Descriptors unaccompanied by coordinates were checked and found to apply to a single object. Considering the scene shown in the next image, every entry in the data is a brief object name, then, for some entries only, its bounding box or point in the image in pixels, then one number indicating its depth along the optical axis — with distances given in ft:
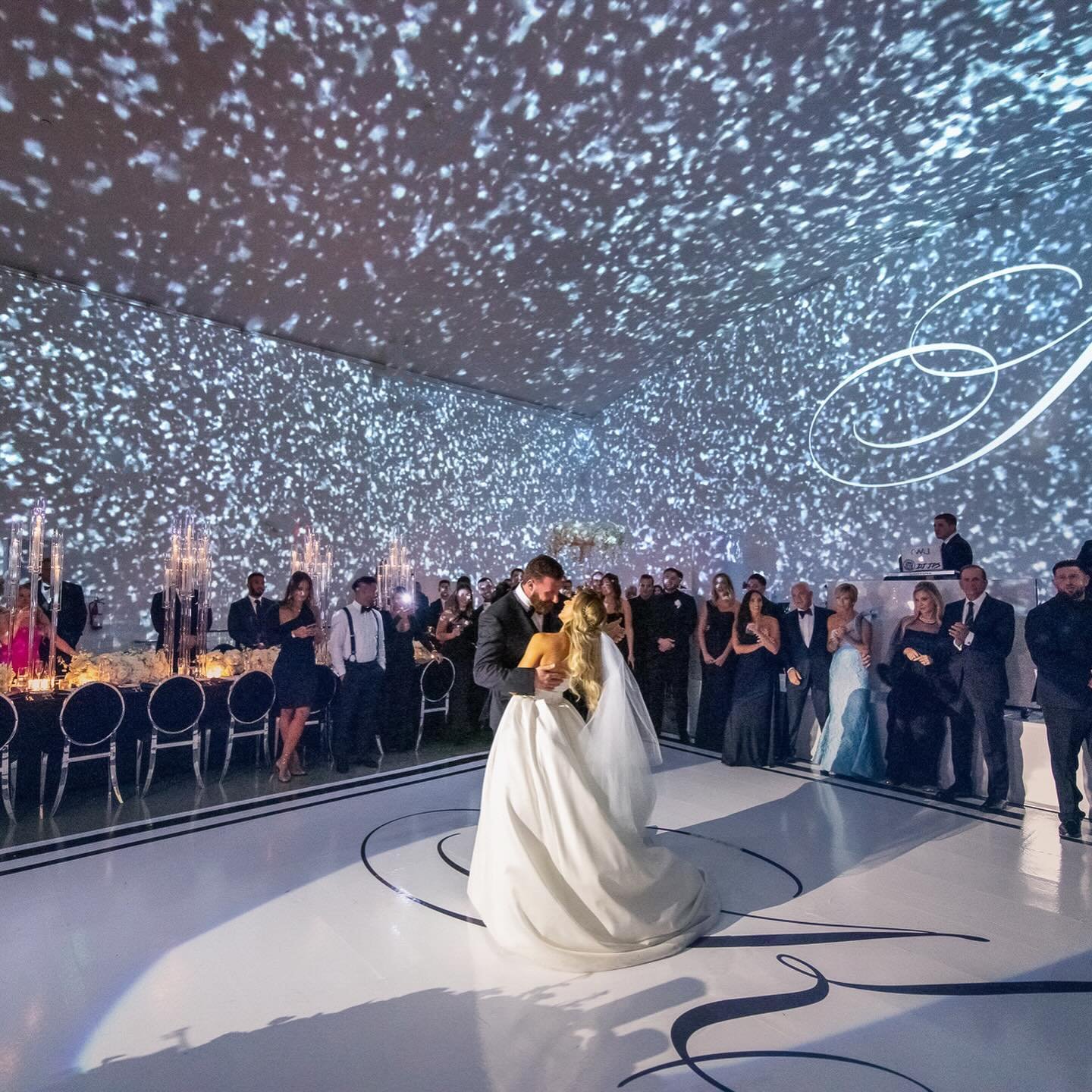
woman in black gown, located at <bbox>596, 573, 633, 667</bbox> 21.29
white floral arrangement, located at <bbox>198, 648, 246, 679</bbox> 16.65
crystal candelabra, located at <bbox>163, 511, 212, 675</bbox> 16.79
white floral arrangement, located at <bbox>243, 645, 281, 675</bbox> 17.28
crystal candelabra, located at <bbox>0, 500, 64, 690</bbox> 14.12
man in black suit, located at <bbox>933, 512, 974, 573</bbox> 19.53
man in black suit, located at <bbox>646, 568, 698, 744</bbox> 21.36
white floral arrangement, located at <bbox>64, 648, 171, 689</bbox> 14.84
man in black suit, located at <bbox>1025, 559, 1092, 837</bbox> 13.04
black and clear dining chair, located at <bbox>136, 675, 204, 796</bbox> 14.65
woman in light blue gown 16.61
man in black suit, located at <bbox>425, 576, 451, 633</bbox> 26.30
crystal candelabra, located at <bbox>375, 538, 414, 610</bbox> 27.78
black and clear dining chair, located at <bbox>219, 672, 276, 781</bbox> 15.75
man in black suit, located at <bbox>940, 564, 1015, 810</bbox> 14.62
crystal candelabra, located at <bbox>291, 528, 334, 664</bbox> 26.66
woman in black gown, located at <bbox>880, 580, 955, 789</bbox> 15.62
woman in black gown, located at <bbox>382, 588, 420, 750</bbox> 18.75
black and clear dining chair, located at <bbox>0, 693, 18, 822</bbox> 12.39
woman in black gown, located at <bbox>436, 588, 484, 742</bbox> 20.48
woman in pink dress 14.69
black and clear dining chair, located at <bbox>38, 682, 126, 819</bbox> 13.30
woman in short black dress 15.74
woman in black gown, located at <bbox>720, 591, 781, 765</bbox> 17.90
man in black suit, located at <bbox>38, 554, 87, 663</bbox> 20.72
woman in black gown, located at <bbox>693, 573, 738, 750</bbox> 19.43
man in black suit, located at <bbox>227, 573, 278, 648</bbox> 23.04
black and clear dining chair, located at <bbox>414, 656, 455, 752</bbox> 19.06
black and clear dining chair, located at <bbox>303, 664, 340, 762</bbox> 17.40
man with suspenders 16.69
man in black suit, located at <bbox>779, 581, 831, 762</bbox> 17.85
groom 9.15
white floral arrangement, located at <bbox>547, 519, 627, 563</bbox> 32.83
